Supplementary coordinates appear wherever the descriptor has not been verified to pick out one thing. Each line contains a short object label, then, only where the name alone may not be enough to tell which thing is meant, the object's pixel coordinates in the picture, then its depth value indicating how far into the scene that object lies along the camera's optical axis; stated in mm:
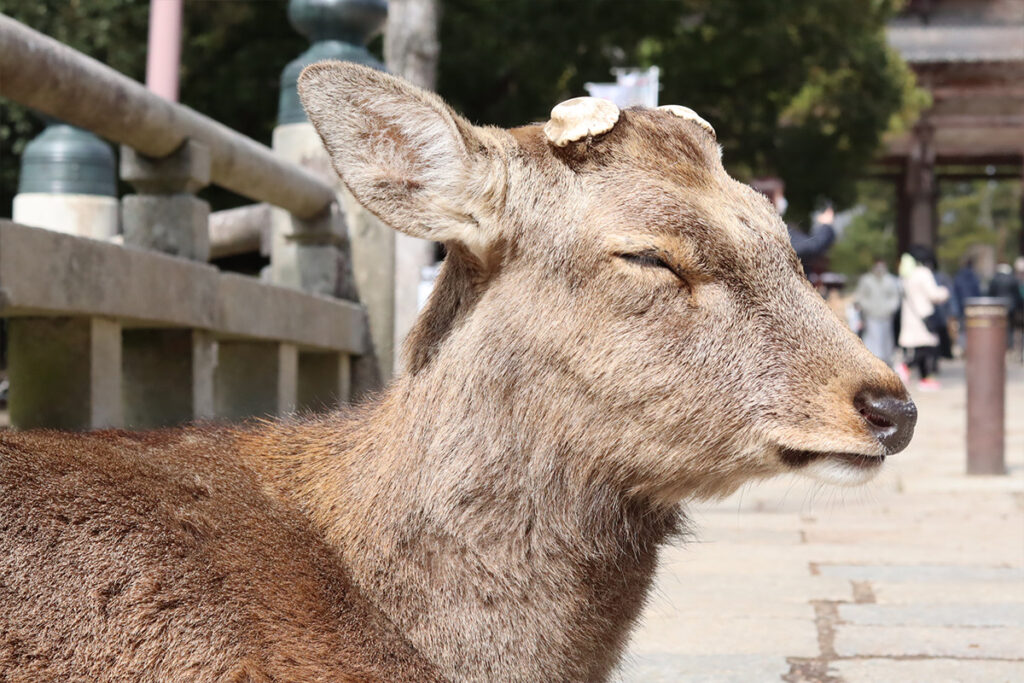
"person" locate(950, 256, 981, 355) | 25781
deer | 2639
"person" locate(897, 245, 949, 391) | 18375
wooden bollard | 9188
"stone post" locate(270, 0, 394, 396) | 8484
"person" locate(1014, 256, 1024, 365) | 27642
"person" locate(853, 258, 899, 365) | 19828
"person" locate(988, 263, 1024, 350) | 27084
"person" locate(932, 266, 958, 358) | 19875
